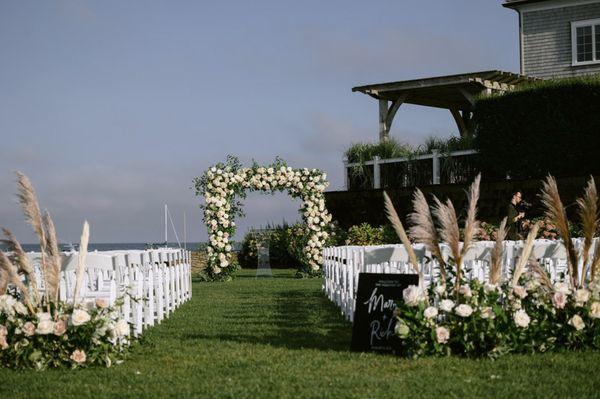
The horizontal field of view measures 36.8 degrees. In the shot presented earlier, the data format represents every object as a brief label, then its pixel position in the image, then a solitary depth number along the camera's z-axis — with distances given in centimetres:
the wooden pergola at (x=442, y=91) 2603
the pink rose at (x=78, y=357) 785
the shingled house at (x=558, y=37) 2916
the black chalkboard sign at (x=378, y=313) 845
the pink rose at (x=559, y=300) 824
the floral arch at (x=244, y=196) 2298
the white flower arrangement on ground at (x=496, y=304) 791
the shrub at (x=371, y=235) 2322
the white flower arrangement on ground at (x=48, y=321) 783
